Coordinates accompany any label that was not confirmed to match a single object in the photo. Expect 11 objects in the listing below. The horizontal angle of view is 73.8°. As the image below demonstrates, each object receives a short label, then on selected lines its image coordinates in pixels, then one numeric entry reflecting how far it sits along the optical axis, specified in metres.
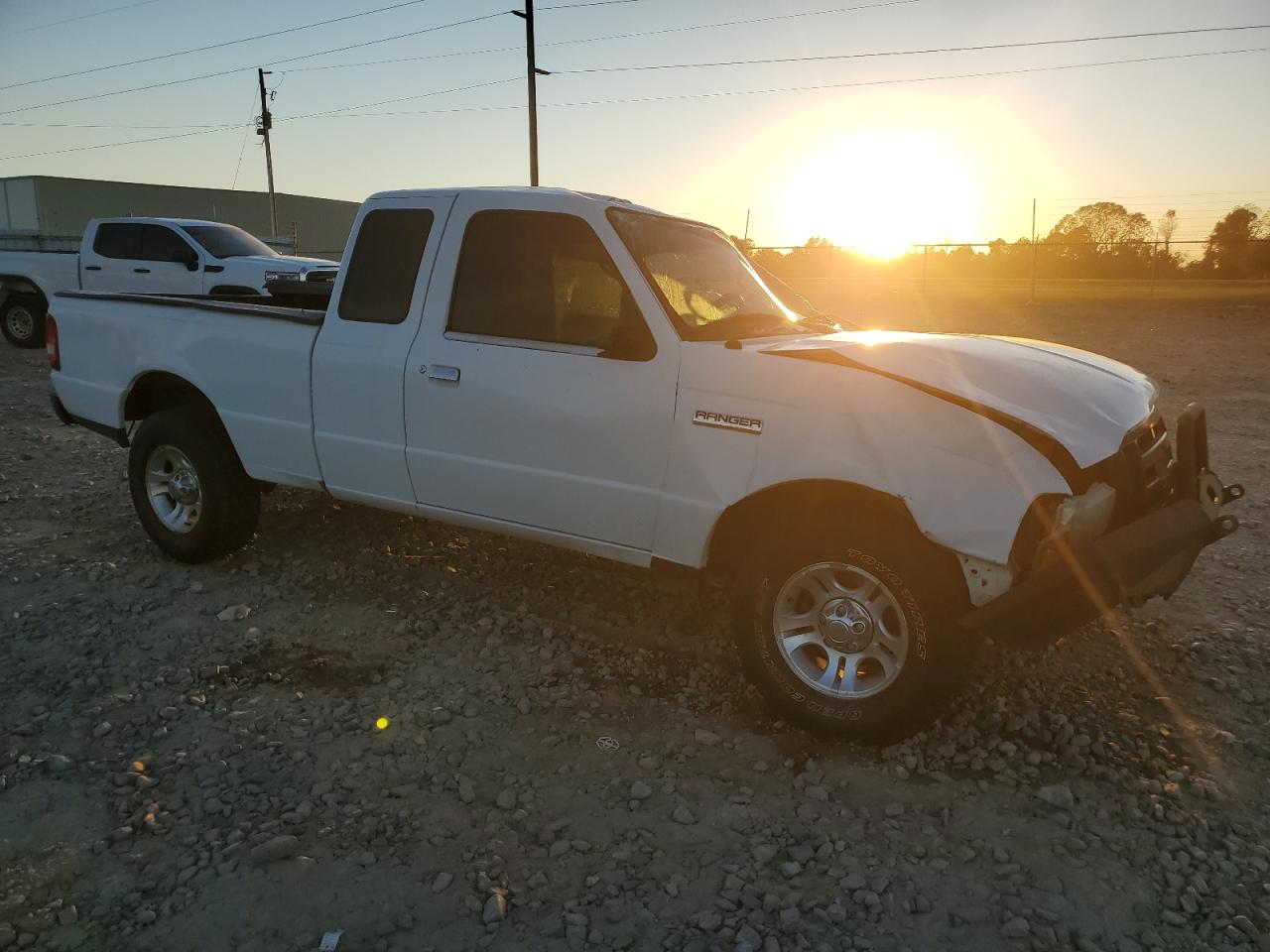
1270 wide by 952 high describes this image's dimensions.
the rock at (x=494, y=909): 2.36
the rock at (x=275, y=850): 2.58
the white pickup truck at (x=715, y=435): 2.83
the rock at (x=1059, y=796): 2.87
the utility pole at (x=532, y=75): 24.80
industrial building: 43.19
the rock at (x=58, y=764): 3.00
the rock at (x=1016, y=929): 2.33
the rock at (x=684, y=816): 2.81
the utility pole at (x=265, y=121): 36.66
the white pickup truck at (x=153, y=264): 12.66
